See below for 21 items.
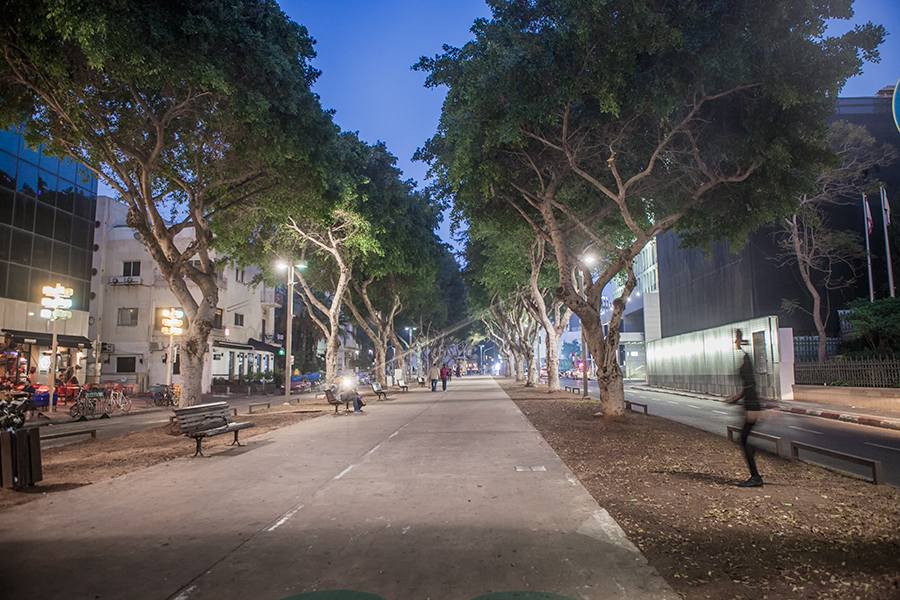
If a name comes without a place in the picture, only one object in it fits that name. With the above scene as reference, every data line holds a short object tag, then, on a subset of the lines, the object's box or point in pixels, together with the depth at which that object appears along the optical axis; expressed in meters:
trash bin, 7.52
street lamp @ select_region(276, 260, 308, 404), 25.23
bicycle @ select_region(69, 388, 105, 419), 21.98
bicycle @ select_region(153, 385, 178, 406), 29.53
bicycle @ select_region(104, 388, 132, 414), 25.59
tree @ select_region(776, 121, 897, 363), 25.20
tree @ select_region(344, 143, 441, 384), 26.30
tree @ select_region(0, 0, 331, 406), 11.00
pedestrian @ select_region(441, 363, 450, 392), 36.50
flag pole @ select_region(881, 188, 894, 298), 23.93
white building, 40.38
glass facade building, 28.53
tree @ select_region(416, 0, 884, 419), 11.32
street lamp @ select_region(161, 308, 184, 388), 26.91
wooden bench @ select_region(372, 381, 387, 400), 27.55
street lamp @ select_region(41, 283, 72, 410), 21.59
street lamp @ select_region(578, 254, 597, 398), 24.62
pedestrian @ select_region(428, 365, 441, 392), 35.84
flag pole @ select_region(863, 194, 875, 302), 25.03
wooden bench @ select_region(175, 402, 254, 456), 10.51
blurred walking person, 7.22
